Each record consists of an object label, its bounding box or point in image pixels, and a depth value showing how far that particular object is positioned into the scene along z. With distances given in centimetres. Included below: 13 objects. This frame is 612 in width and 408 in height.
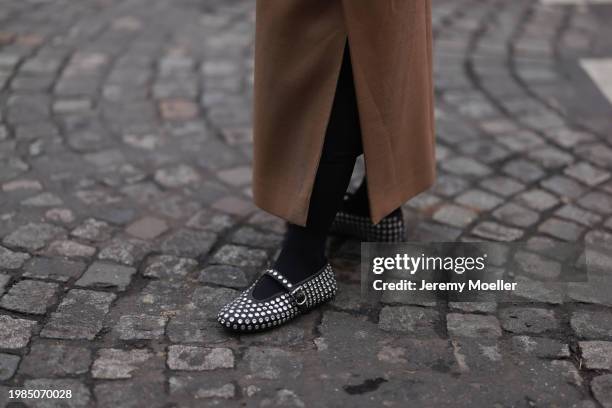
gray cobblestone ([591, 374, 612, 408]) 449
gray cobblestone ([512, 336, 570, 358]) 488
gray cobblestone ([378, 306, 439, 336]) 512
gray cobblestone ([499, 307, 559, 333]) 513
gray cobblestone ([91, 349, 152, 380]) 463
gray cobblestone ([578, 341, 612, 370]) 478
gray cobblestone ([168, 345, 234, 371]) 473
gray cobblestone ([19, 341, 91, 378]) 463
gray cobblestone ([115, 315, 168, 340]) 498
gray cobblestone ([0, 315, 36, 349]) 484
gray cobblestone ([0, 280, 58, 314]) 517
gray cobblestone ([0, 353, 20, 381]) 459
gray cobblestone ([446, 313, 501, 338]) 508
